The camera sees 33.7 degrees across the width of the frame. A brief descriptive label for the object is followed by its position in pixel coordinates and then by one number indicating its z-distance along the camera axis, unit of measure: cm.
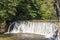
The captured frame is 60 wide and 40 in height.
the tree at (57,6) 1091
